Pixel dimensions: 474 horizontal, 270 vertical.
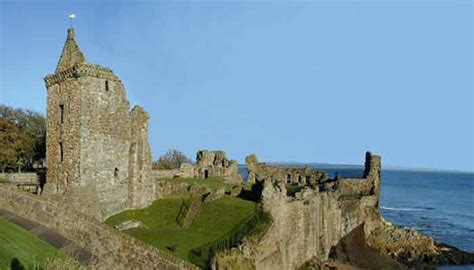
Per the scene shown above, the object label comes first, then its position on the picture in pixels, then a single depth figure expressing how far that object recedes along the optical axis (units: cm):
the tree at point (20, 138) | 5281
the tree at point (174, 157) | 12725
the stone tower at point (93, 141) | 3089
